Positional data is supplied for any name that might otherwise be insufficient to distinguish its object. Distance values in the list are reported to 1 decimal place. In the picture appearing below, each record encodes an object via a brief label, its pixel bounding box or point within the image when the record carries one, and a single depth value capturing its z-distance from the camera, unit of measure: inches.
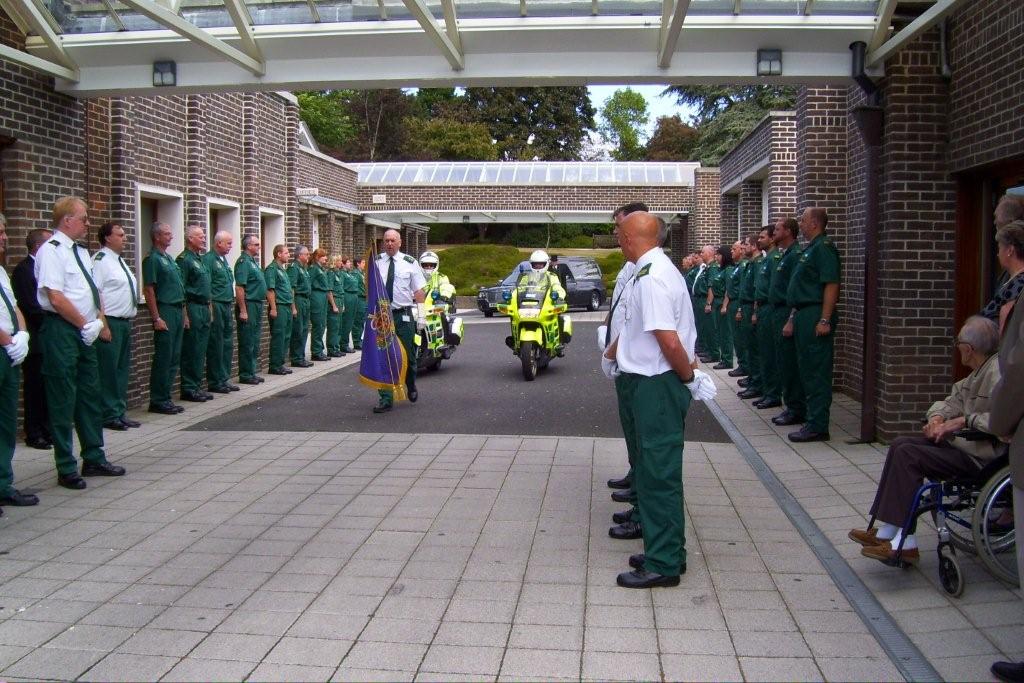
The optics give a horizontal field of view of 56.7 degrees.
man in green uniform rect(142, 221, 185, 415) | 413.7
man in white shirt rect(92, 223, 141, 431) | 343.6
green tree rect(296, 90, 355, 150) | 2053.4
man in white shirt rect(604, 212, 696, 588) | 192.9
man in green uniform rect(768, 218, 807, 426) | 363.6
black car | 1119.6
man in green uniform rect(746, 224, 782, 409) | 402.3
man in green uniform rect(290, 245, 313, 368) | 610.2
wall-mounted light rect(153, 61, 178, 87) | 368.2
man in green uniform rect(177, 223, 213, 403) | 445.4
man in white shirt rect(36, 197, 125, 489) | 272.7
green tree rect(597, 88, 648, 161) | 2952.8
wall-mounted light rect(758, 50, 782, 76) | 335.9
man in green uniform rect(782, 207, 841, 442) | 334.3
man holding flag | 414.6
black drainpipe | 330.3
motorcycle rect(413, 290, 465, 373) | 549.6
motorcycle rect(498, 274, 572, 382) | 531.2
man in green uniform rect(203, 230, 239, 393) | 474.3
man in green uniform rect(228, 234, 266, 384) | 511.5
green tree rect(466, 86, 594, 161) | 2207.2
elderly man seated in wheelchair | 191.3
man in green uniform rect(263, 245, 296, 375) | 562.9
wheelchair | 182.1
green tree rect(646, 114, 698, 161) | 2197.3
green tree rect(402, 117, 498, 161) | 2065.7
